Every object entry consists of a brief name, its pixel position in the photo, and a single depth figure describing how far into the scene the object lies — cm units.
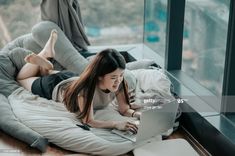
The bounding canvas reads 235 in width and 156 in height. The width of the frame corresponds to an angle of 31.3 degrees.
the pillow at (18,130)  233
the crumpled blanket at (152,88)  265
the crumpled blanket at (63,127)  227
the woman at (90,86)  239
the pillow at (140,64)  305
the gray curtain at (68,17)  322
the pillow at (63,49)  303
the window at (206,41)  259
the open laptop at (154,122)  225
